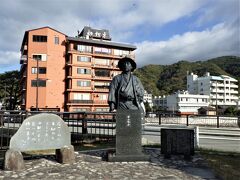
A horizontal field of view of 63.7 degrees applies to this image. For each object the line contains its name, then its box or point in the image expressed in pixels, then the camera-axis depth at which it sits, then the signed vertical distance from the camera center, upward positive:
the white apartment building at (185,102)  58.44 -0.26
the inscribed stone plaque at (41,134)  5.06 -0.90
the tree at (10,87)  38.39 +2.85
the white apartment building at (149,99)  70.32 +0.79
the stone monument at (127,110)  5.67 -0.27
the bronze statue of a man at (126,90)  6.06 +0.35
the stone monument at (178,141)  6.01 -1.26
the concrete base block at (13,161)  4.63 -1.45
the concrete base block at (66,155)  5.15 -1.46
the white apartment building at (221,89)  66.35 +4.34
